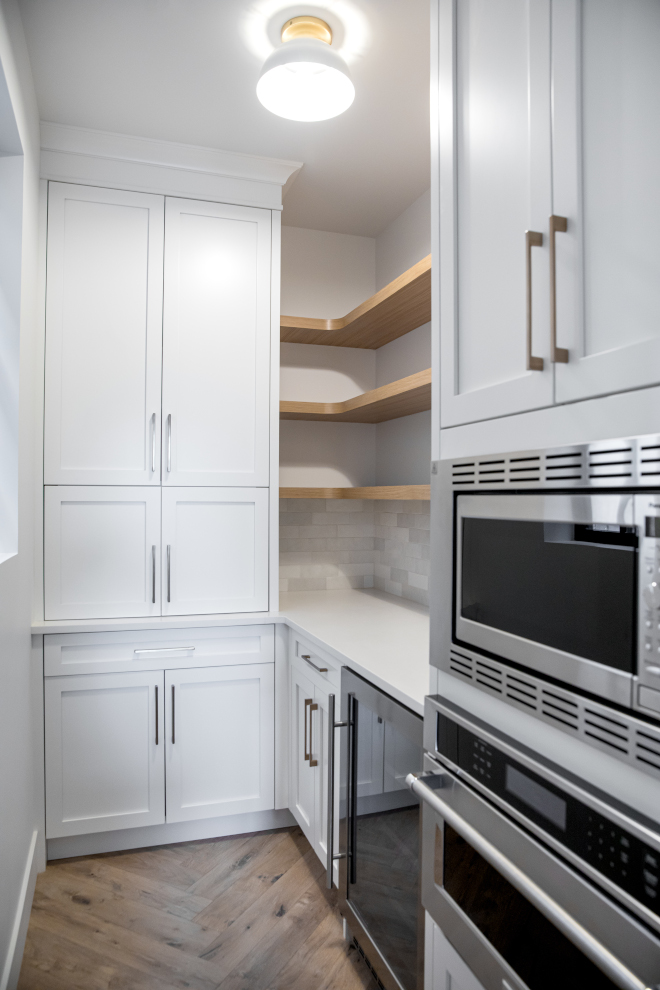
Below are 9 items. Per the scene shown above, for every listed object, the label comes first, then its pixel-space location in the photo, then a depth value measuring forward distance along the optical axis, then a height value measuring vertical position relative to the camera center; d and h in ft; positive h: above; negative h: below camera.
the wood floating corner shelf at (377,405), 7.16 +1.39
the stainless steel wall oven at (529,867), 2.40 -1.63
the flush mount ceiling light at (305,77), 5.60 +3.96
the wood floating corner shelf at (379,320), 7.16 +2.59
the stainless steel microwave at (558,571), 2.40 -0.29
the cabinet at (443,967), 3.59 -2.72
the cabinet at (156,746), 7.47 -2.90
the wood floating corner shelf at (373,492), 7.30 +0.20
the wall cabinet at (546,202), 2.47 +1.42
